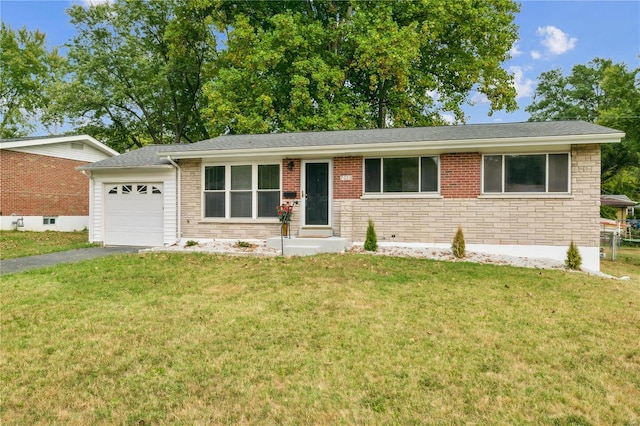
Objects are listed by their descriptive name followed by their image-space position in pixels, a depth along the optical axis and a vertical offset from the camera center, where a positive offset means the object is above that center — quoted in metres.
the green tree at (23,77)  30.77 +10.98
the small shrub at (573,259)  8.51 -1.11
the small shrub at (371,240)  9.95 -0.81
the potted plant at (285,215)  10.73 -0.17
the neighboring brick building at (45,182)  16.30 +1.20
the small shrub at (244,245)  10.62 -1.02
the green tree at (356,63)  18.03 +7.38
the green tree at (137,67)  23.14 +8.99
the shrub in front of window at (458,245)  9.30 -0.88
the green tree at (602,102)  21.35 +7.79
